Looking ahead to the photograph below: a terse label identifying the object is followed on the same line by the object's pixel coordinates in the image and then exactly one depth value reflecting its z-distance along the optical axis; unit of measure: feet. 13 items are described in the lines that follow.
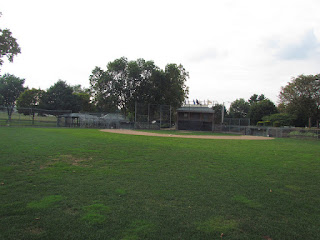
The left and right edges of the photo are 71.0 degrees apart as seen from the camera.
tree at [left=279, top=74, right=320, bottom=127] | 120.67
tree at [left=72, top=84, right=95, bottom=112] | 179.27
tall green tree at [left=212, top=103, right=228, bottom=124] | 173.49
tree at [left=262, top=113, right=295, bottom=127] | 120.88
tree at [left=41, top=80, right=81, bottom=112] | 140.56
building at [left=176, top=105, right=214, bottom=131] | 121.29
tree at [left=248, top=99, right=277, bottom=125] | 183.42
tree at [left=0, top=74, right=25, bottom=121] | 165.53
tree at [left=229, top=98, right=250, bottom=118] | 243.58
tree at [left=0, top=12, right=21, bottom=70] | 50.27
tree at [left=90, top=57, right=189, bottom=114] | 121.70
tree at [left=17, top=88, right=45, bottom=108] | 140.26
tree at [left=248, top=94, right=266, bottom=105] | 289.74
